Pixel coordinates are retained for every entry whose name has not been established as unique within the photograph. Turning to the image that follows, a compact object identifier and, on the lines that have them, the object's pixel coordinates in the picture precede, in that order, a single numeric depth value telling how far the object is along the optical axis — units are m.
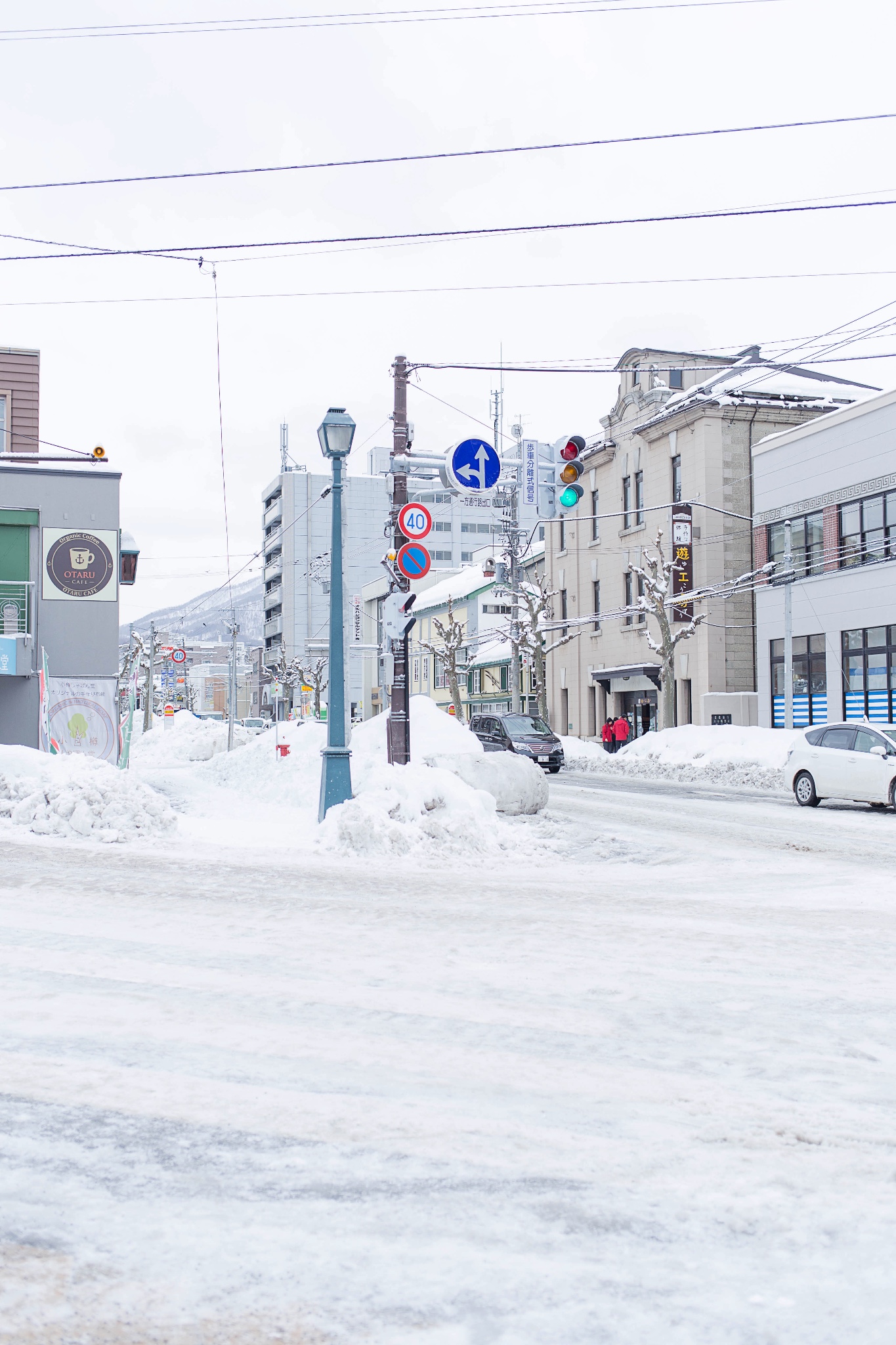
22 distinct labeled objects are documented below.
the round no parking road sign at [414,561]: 16.36
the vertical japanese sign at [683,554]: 41.00
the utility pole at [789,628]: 32.75
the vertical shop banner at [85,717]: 22.23
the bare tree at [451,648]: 57.38
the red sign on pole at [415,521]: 16.86
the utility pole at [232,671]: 38.88
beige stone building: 42.25
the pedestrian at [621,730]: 43.00
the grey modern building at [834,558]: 34.78
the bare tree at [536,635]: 45.72
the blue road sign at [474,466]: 17.45
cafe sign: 23.19
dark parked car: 32.12
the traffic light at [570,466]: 18.50
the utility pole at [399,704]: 17.22
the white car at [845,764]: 19.73
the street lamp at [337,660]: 13.91
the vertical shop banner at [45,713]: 20.59
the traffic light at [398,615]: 16.31
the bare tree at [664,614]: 39.25
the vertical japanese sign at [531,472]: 21.30
